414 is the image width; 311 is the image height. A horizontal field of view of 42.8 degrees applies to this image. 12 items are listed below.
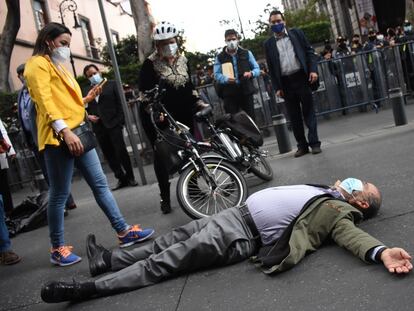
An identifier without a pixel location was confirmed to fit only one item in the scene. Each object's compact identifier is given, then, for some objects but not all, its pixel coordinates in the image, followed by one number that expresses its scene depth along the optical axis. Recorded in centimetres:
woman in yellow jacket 397
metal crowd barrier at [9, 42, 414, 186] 1152
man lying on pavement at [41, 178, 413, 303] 328
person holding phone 764
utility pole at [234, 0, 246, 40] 2642
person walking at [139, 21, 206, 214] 519
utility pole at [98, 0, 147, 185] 732
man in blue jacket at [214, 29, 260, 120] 781
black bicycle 471
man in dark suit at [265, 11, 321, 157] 703
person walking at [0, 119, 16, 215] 541
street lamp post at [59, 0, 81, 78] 2905
